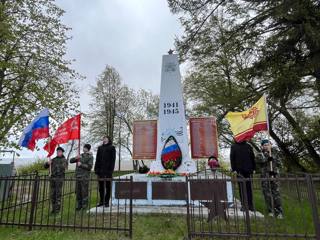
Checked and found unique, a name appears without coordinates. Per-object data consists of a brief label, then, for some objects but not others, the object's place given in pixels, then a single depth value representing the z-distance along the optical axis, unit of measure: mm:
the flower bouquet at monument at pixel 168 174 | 7920
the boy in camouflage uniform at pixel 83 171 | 6784
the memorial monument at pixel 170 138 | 8617
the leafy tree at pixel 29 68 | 11383
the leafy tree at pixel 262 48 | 8344
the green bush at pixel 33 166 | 18312
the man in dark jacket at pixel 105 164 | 7107
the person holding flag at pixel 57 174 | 6520
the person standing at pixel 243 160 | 6539
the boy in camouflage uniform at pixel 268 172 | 5984
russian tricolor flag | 6746
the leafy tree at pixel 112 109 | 25156
